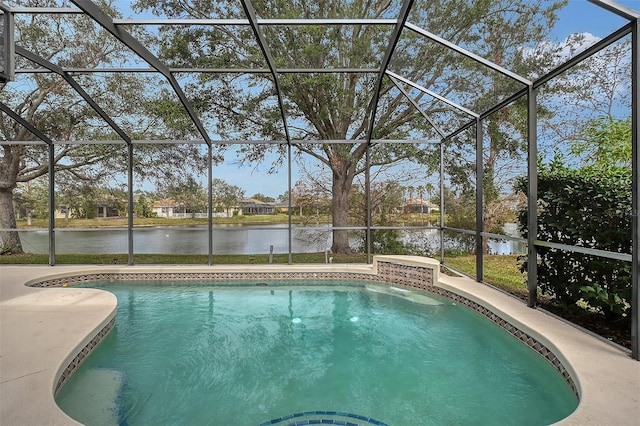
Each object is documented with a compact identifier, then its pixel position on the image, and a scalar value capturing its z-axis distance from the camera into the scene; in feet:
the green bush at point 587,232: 11.57
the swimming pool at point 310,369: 8.66
